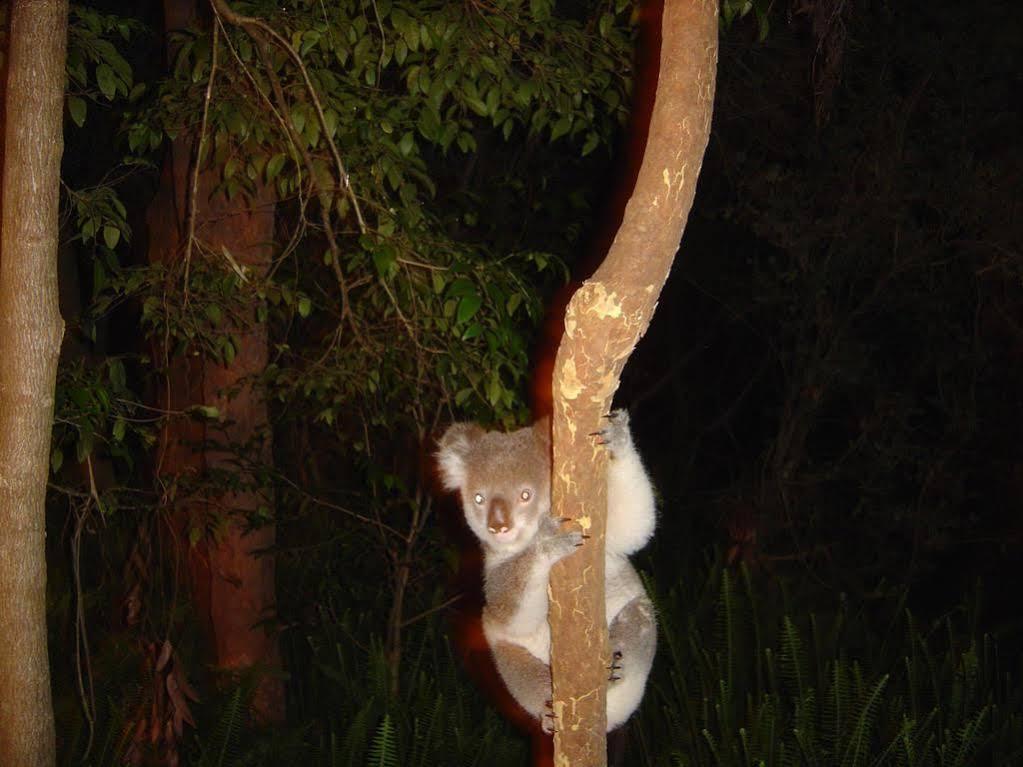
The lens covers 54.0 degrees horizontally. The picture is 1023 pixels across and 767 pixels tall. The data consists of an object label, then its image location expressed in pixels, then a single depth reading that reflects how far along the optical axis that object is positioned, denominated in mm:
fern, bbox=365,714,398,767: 3928
